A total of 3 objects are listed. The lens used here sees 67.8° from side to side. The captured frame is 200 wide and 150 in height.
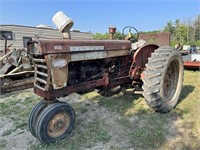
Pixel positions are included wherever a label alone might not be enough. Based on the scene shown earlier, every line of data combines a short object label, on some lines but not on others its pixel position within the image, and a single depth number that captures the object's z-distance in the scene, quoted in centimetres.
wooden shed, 803
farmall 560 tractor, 197
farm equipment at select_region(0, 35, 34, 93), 410
